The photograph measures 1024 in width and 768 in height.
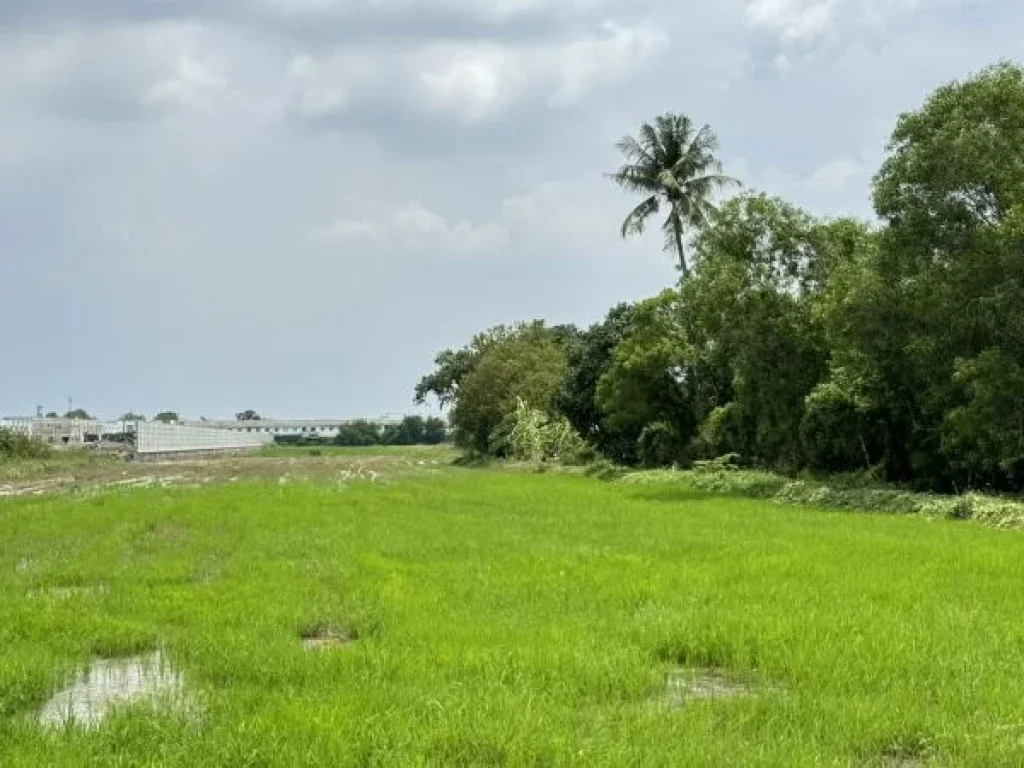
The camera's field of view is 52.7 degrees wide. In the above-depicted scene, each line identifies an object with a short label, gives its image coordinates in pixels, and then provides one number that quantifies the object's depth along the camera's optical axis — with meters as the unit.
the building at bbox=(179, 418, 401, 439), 176.62
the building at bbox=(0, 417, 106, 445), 114.81
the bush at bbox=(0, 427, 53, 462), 66.06
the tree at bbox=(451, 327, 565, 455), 57.91
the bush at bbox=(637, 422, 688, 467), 40.06
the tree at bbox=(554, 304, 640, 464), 47.62
